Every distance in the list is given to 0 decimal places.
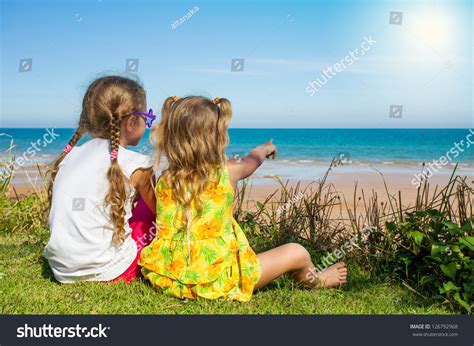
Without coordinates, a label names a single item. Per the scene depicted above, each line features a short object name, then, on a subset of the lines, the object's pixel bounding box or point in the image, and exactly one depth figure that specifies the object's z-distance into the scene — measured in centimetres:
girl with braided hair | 308
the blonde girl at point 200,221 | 294
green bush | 291
